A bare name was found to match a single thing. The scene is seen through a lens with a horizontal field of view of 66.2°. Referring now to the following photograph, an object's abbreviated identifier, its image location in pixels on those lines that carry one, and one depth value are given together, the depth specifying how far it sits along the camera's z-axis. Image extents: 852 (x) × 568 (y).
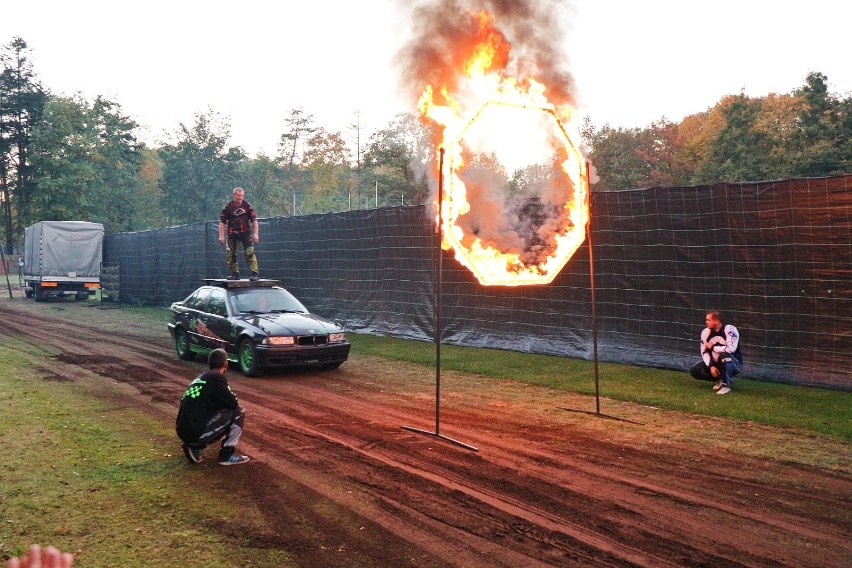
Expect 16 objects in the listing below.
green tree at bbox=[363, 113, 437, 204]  32.50
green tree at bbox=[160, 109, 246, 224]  65.31
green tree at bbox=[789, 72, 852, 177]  35.97
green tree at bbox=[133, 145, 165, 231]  67.12
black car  11.59
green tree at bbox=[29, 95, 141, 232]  47.50
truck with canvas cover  31.45
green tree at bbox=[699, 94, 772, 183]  40.19
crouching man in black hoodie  6.61
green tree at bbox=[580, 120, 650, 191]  45.97
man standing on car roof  15.48
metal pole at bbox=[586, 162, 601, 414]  8.66
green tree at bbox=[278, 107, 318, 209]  77.69
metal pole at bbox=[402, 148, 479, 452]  7.57
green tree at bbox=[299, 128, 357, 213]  78.62
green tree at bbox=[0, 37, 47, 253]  50.81
